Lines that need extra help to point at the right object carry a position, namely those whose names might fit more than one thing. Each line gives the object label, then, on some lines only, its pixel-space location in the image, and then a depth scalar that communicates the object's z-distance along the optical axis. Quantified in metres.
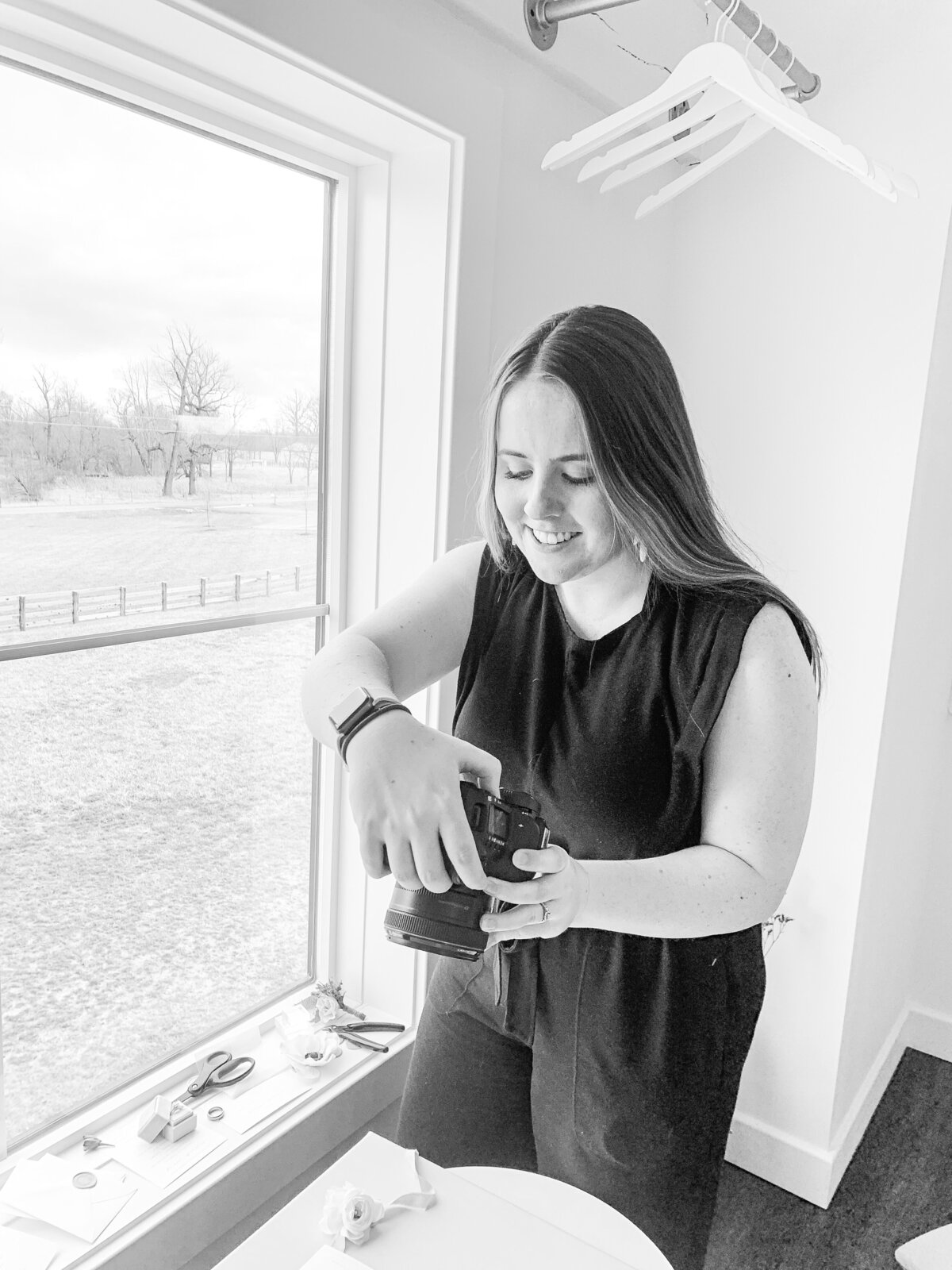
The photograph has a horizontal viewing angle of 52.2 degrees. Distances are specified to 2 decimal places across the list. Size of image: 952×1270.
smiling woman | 0.96
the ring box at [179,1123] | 1.39
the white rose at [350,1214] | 0.90
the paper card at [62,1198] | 1.22
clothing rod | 1.22
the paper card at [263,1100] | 1.46
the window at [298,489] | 1.18
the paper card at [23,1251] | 1.16
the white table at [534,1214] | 0.89
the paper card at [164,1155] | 1.33
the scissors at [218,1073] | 1.49
